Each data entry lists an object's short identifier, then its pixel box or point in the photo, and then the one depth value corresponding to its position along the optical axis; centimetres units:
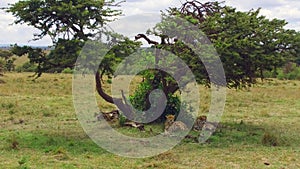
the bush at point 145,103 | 1251
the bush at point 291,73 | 3806
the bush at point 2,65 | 2824
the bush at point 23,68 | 4394
